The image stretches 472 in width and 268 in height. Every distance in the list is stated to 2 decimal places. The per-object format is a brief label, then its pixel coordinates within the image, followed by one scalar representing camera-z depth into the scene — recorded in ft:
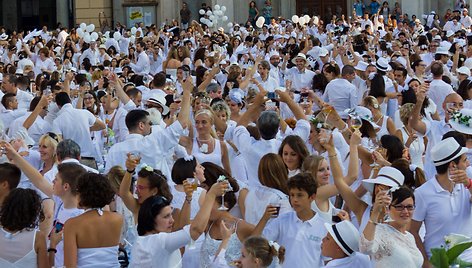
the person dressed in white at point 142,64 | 83.61
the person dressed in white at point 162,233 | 25.09
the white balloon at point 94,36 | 97.07
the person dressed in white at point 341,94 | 54.80
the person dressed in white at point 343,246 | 23.58
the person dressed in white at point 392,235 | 24.11
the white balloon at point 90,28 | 108.88
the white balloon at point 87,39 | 94.94
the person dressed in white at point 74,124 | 44.48
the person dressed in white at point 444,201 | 27.30
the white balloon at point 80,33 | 103.81
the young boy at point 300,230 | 26.35
